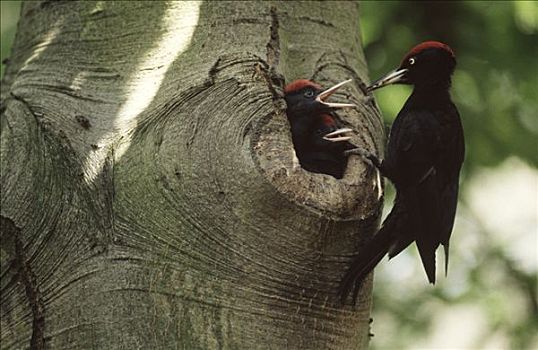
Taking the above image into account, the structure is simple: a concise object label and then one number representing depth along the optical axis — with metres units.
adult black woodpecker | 5.73
